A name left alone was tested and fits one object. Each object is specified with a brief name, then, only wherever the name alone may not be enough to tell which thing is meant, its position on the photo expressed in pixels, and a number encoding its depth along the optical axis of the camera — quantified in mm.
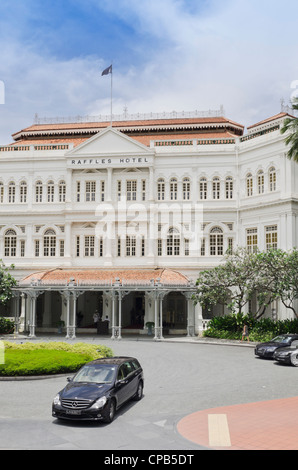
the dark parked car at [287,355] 22734
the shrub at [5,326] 37781
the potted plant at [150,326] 38609
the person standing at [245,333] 32250
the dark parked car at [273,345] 24844
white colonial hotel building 39281
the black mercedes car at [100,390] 12820
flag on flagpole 41562
